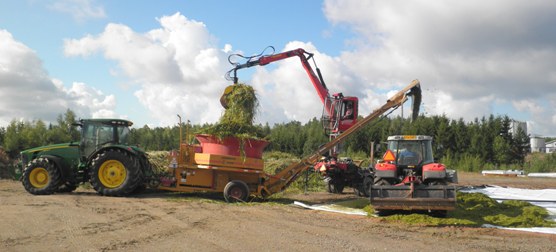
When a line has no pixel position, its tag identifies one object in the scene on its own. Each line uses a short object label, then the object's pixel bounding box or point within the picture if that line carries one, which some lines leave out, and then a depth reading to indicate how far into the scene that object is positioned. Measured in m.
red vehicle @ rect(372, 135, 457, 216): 8.88
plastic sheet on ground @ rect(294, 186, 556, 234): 9.85
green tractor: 11.66
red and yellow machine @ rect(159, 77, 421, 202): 11.38
